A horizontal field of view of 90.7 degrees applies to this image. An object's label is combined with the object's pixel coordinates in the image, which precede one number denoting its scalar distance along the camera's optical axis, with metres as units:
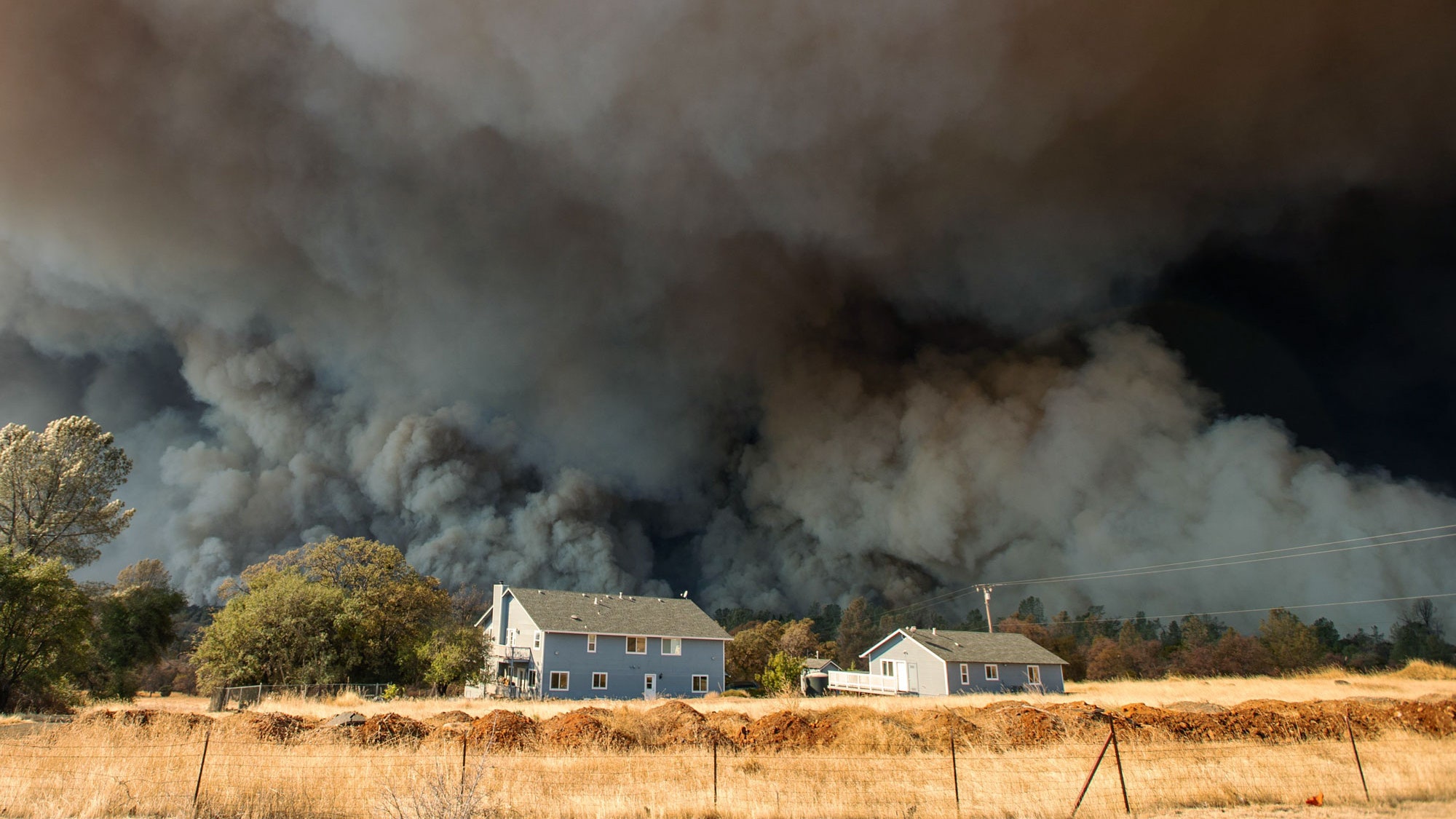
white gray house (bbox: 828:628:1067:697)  48.81
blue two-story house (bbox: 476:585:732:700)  45.78
